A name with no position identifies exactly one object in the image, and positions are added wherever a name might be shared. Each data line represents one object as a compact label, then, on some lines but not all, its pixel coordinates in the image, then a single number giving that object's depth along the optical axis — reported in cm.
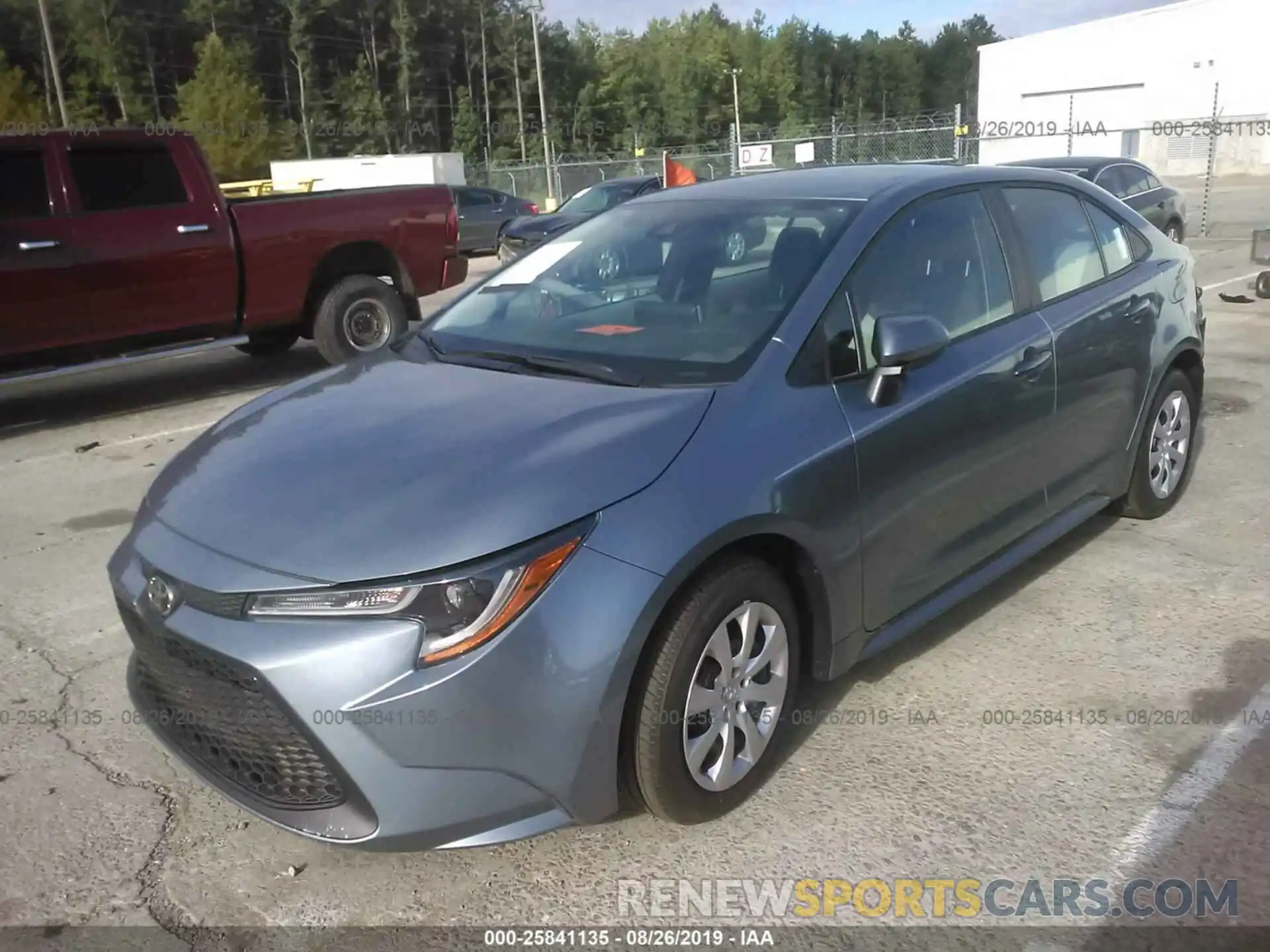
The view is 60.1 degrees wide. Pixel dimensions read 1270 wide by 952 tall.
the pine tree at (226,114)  5184
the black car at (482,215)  2261
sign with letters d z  2781
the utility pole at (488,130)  7596
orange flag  1827
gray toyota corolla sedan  244
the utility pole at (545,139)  3384
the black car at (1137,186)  1307
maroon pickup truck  756
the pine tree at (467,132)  7131
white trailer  3800
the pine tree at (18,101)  4712
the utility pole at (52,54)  3688
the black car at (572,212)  1398
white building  4041
